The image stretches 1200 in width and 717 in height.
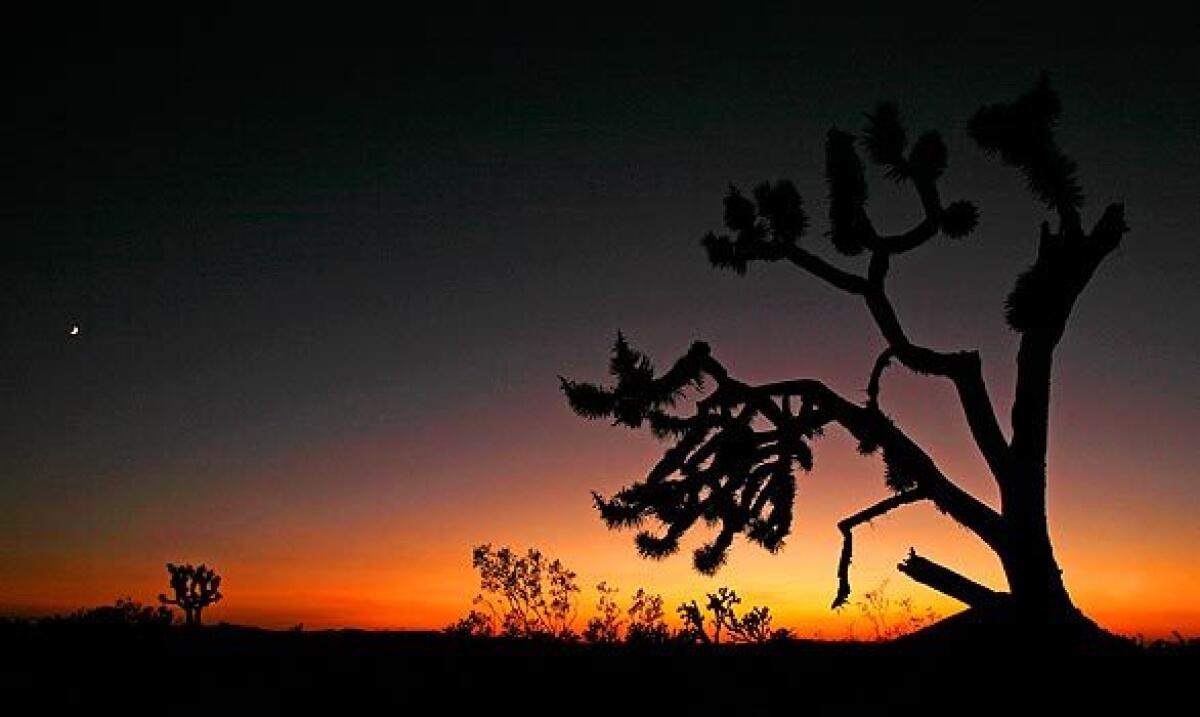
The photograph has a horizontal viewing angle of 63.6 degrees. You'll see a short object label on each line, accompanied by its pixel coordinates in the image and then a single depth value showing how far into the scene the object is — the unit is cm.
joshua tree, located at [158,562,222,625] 2334
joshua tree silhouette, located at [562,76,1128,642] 883
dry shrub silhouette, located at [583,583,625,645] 1517
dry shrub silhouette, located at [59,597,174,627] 1092
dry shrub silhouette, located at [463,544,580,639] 1770
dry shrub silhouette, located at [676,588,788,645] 1570
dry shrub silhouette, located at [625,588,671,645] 1205
